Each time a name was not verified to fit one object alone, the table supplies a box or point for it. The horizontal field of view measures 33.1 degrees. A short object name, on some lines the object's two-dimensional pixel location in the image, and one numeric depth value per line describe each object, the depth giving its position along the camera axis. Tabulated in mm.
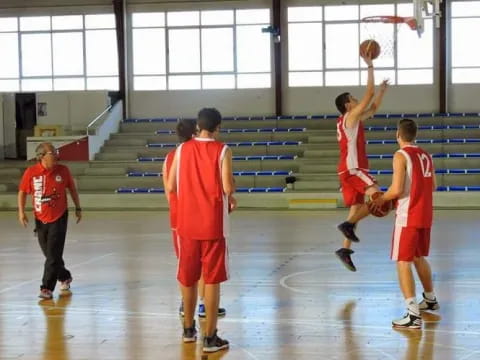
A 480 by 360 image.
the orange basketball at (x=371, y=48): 7785
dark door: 25938
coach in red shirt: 7848
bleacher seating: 21203
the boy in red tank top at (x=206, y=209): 5453
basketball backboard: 14992
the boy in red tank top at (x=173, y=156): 6180
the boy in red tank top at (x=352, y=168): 7996
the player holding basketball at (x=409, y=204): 6211
